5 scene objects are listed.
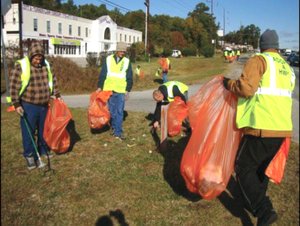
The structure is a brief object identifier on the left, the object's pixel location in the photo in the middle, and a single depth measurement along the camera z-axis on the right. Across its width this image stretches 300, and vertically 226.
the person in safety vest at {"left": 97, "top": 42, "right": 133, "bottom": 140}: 4.49
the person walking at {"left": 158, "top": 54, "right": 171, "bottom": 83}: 12.09
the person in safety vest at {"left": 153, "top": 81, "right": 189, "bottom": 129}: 4.22
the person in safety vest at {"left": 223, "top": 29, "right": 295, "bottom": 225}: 2.25
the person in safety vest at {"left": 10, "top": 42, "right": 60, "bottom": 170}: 3.32
